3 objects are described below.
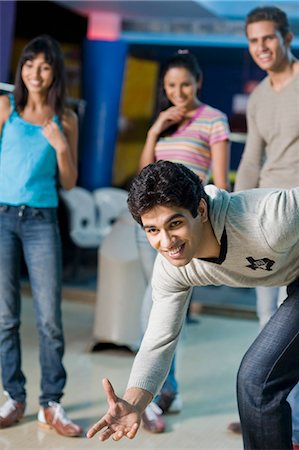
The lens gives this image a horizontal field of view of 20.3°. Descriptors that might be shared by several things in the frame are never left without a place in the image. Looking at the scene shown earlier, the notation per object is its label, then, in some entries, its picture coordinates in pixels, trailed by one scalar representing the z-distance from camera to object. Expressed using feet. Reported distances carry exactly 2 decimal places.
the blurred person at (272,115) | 9.85
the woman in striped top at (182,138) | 10.47
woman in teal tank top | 9.86
